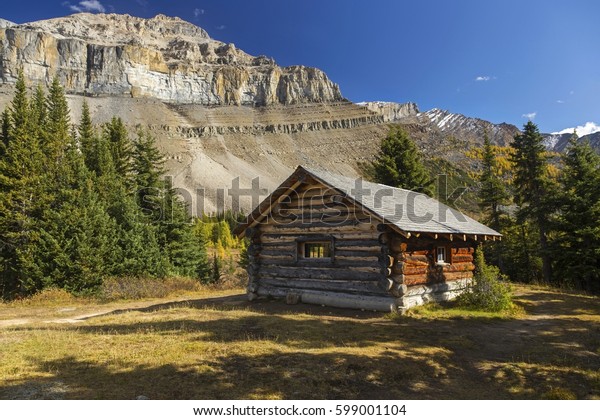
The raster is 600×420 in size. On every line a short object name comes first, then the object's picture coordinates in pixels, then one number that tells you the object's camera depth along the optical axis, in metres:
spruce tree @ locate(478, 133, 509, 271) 31.97
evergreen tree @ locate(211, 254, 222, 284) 36.79
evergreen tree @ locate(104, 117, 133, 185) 36.62
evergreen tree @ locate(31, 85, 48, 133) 29.07
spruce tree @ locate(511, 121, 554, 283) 27.86
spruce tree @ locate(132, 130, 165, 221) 31.16
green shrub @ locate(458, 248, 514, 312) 14.12
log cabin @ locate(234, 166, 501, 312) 13.80
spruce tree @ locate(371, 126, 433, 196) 37.97
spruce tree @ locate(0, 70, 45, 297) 23.05
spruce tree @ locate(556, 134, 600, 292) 23.62
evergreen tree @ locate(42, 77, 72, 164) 29.11
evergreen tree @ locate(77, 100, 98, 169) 34.69
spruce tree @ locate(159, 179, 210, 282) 30.81
